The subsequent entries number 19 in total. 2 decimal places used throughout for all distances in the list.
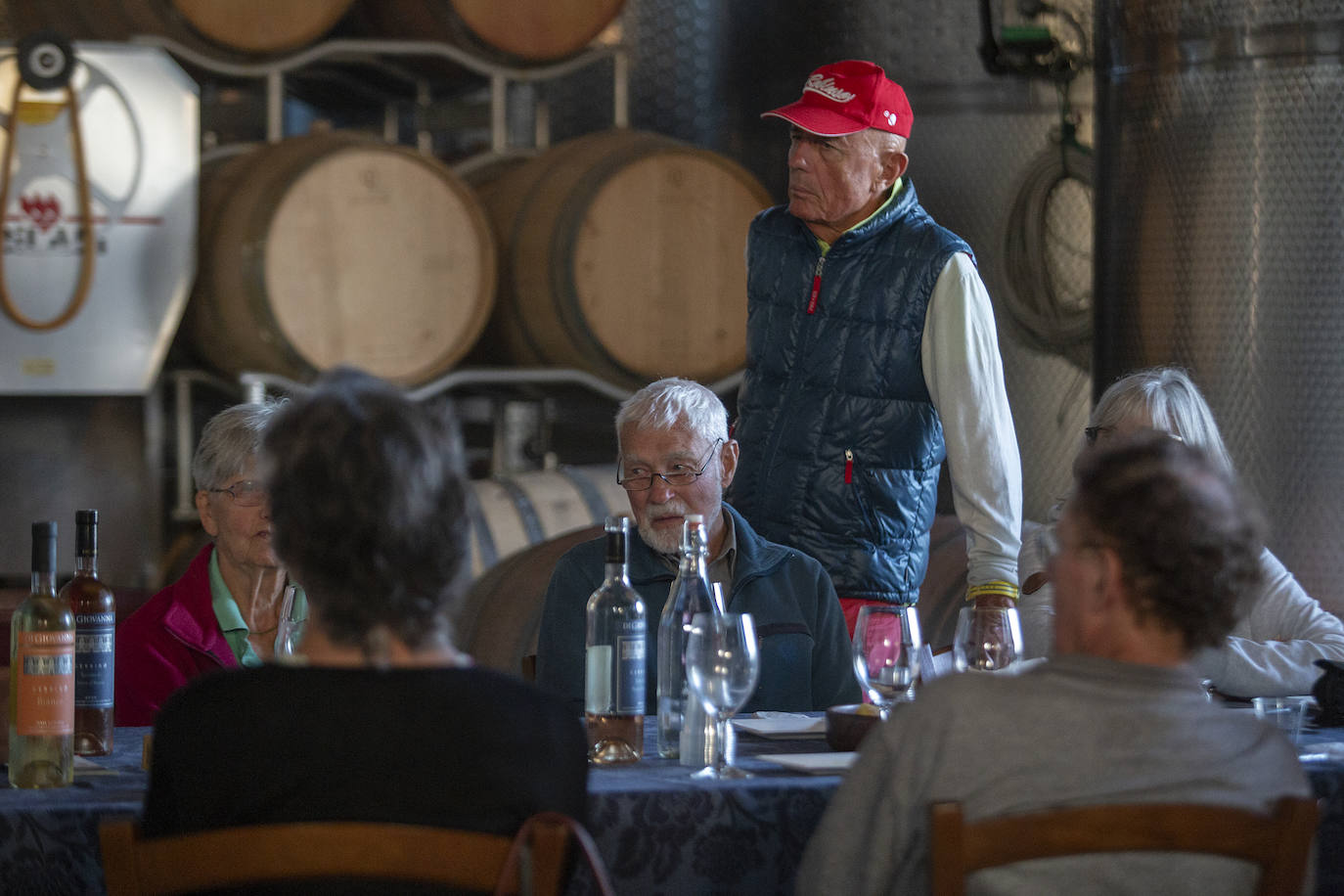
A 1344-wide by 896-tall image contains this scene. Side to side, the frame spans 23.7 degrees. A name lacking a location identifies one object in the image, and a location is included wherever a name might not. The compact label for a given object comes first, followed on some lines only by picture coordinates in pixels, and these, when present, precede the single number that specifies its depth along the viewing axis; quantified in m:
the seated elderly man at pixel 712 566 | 5.31
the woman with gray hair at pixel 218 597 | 4.99
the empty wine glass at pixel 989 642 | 4.25
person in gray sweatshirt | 3.10
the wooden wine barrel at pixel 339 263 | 8.75
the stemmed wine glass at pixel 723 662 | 3.81
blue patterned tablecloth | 3.58
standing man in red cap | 5.91
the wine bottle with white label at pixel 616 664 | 4.10
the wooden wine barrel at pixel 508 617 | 7.11
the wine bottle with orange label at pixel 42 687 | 3.69
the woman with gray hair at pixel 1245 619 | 5.08
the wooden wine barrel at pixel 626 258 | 9.20
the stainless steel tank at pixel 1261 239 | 7.45
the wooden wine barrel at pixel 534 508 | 8.10
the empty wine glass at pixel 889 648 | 4.11
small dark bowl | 4.12
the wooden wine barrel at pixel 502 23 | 9.41
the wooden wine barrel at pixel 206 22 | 8.93
